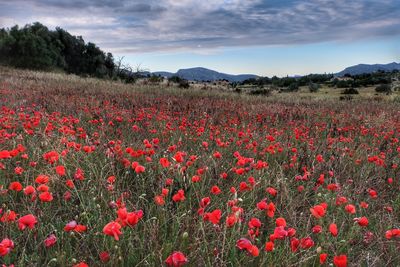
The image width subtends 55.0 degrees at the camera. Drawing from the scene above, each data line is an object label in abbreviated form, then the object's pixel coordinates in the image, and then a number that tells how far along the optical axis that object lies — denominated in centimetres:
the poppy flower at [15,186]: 228
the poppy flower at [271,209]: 230
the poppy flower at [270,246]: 186
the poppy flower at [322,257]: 181
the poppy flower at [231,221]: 202
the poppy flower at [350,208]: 239
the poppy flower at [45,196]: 207
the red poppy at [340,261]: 173
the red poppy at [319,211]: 204
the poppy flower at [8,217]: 209
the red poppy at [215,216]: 191
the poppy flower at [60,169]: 245
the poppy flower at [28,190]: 219
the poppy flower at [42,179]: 225
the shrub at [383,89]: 3245
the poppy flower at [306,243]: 198
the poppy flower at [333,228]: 194
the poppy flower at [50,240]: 183
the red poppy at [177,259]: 153
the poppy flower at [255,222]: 206
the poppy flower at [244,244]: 180
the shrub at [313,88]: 3560
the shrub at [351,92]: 3003
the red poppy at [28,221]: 181
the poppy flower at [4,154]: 270
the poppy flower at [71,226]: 190
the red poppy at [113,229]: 162
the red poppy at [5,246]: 156
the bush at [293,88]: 3767
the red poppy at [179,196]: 231
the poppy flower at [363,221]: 218
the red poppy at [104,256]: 188
